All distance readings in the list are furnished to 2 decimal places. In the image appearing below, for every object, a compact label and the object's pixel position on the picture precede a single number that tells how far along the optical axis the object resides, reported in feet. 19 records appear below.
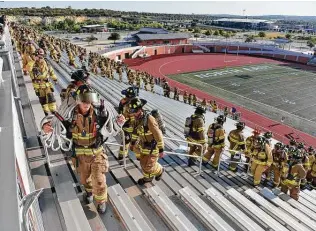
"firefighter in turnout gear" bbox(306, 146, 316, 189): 33.09
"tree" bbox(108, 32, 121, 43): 192.75
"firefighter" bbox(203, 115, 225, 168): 26.16
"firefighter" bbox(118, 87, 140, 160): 19.95
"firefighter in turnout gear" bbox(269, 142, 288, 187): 27.86
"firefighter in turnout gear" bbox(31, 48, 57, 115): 25.95
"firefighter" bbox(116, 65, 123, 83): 77.51
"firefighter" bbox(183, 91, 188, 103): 77.29
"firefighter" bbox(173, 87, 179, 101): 80.94
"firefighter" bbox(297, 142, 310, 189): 30.45
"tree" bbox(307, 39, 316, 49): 203.02
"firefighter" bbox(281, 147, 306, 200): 26.33
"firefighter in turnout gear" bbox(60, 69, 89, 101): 21.67
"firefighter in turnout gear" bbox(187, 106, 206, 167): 24.52
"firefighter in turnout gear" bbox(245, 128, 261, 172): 27.90
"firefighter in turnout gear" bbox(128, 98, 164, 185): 17.83
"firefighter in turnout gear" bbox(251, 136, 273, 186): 25.55
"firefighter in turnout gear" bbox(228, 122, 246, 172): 28.60
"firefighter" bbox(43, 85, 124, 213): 14.94
